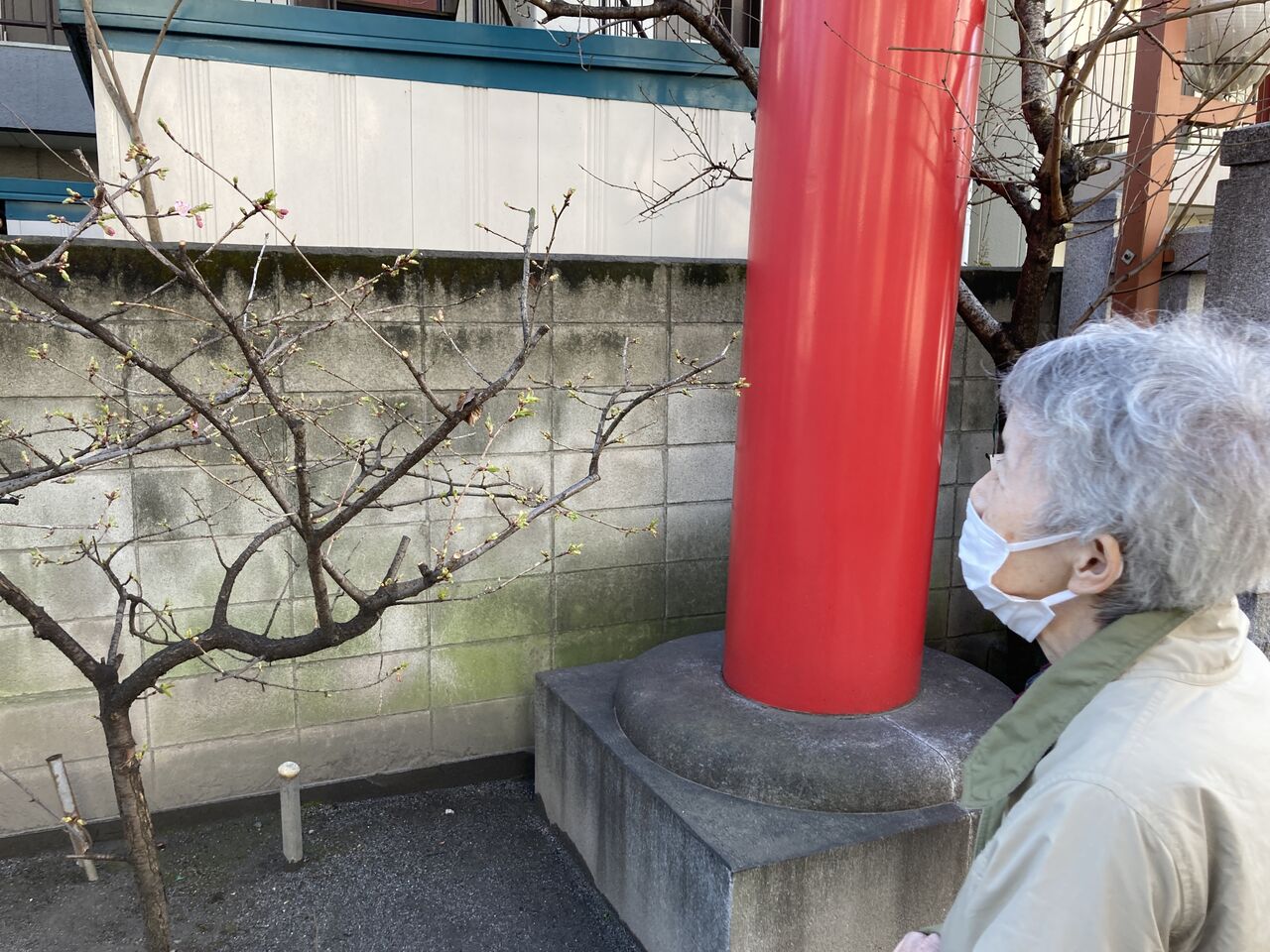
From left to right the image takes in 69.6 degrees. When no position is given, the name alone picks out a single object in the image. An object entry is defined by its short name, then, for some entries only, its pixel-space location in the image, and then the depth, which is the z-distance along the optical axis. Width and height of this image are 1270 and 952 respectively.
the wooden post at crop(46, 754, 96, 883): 3.10
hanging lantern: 3.75
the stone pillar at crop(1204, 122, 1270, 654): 3.10
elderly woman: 1.03
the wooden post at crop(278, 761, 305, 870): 3.23
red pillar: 2.70
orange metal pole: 3.65
